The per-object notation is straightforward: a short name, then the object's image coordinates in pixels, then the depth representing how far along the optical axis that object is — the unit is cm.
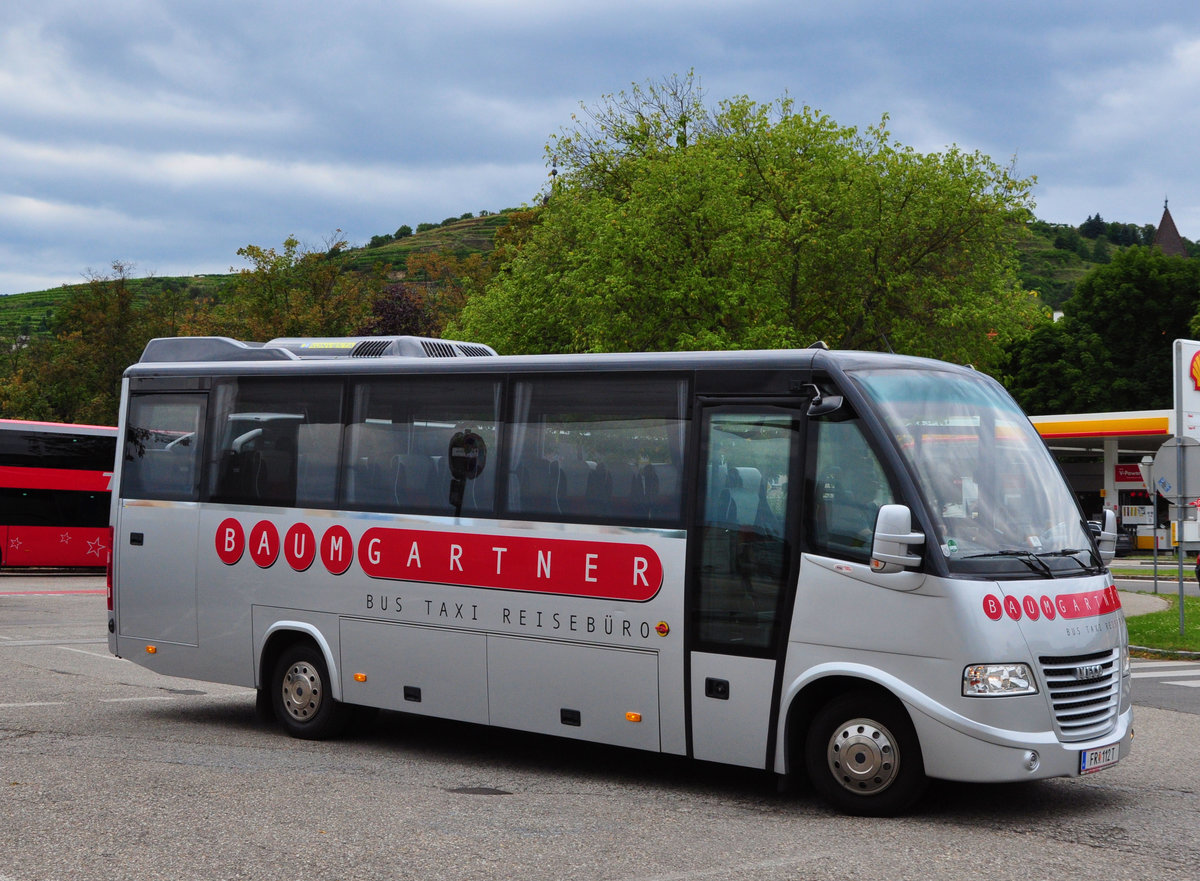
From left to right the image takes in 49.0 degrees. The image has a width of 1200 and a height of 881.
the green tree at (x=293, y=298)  6788
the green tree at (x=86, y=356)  6356
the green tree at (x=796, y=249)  3659
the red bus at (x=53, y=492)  3309
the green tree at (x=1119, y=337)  6644
